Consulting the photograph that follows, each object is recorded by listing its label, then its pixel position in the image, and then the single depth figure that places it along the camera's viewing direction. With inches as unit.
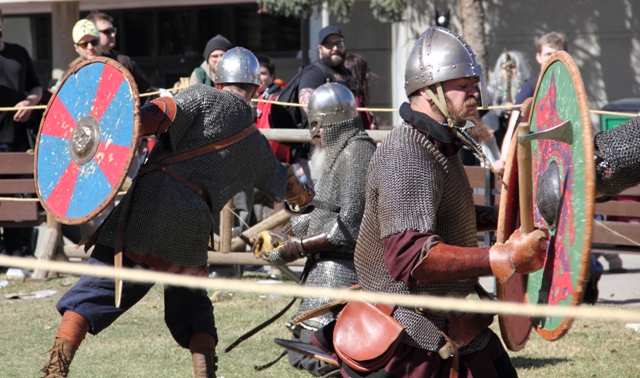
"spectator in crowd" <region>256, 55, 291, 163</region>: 564.4
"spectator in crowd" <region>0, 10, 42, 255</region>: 554.3
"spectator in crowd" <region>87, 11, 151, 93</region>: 565.6
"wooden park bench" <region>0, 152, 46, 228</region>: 552.1
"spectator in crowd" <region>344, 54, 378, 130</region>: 564.1
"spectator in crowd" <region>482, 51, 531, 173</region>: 576.3
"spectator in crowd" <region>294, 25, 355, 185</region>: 534.6
